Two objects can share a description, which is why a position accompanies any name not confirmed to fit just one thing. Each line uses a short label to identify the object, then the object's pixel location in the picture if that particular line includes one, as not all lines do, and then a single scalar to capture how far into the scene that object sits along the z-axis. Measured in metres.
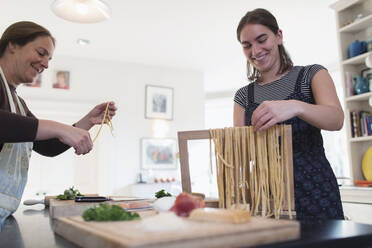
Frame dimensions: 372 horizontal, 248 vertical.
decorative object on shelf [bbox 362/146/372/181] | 2.81
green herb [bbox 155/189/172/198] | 1.11
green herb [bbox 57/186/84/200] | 1.21
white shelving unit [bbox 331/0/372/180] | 2.90
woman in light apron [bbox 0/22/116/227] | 0.79
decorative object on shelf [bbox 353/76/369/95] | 2.86
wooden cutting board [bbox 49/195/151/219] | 0.97
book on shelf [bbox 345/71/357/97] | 2.97
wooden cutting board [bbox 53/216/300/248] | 0.46
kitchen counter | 0.57
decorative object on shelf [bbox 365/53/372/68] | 2.72
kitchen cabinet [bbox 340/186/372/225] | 2.40
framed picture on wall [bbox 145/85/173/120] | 5.16
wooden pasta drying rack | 0.87
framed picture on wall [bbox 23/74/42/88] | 4.54
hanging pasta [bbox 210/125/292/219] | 0.82
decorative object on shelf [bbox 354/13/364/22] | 2.91
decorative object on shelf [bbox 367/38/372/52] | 2.78
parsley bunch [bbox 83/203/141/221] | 0.60
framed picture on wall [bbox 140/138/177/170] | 5.02
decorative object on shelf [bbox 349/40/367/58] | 2.91
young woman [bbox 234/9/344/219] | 0.99
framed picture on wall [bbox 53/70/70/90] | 4.68
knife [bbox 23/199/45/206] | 1.55
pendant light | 2.42
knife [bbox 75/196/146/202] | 1.06
